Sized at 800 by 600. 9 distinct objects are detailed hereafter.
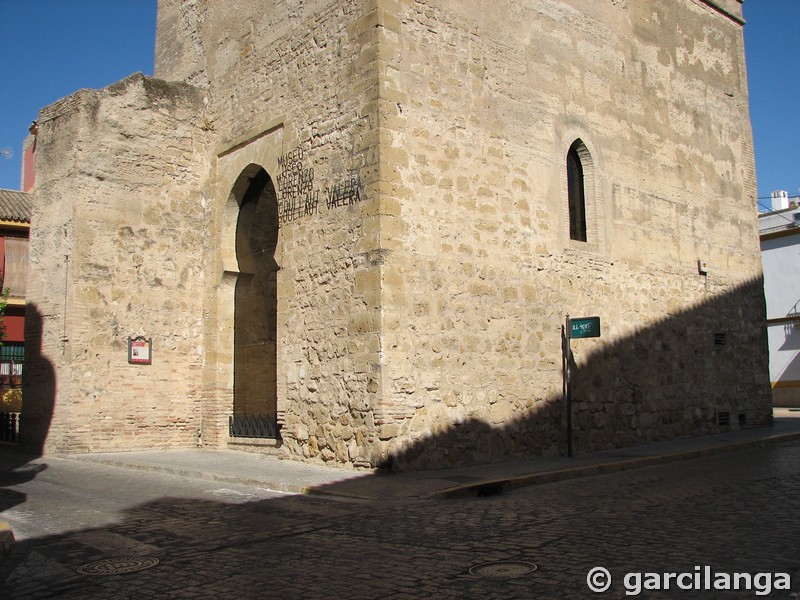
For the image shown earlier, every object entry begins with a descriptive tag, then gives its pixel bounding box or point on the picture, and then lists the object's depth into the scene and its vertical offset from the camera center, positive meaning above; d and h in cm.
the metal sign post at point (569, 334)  1150 +80
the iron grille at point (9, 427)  1577 -60
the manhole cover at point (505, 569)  511 -114
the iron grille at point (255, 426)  1284 -52
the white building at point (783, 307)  3050 +315
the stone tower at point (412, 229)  1061 +256
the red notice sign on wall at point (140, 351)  1344 +74
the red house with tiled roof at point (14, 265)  2419 +398
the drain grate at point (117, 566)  548 -117
